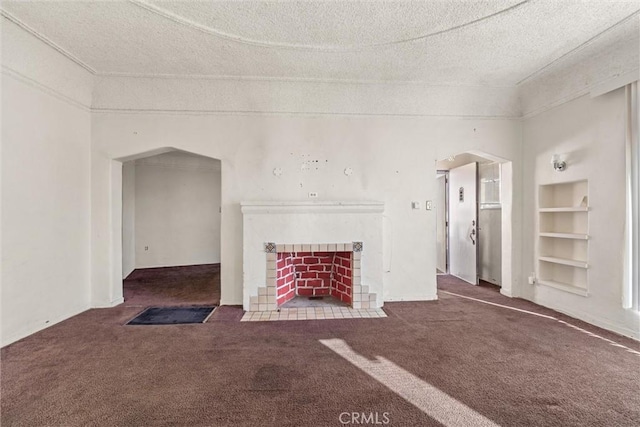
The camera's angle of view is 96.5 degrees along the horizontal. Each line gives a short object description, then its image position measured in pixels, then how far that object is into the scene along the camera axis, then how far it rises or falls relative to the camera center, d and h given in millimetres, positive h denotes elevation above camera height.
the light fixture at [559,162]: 3389 +626
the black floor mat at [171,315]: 3180 -1172
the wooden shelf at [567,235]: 3174 -254
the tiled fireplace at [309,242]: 3547 -344
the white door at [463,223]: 4848 -150
